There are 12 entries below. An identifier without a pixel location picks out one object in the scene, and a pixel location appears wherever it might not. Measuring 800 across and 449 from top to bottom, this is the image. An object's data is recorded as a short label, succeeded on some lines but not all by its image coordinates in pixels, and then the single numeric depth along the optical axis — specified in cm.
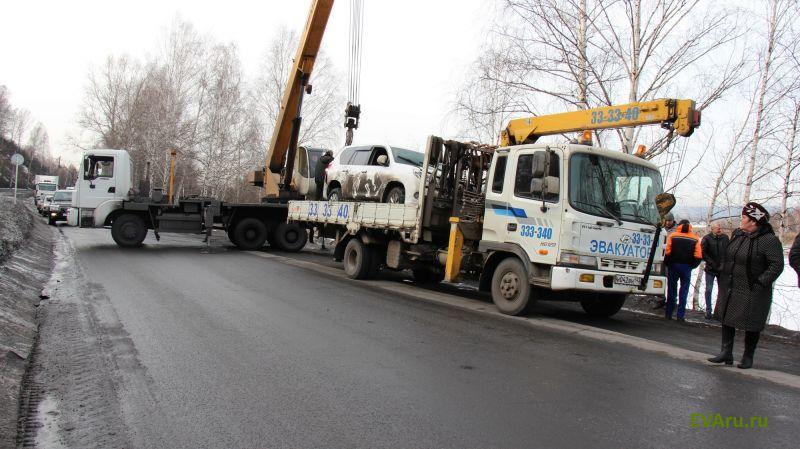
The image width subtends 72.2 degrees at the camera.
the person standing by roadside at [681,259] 916
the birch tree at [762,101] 1141
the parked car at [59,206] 2531
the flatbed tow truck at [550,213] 741
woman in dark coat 542
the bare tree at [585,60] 1145
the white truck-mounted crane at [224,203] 1559
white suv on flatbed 1075
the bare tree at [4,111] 8672
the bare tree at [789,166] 1112
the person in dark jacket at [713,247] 862
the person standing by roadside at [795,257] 542
